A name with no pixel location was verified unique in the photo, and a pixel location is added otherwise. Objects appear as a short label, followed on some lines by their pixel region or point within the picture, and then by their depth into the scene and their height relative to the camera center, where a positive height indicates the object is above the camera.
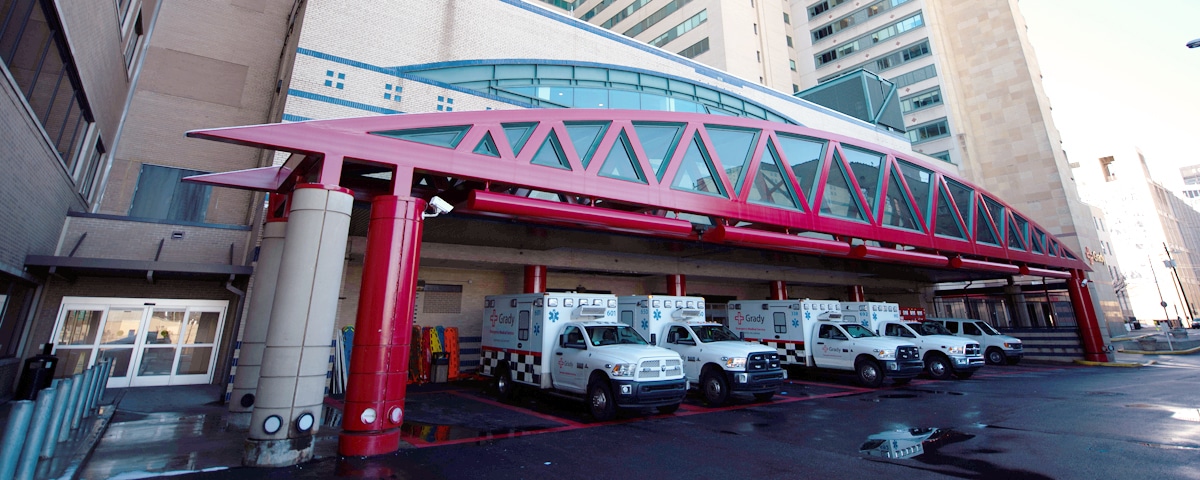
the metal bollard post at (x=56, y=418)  5.91 -0.87
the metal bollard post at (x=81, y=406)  7.50 -0.96
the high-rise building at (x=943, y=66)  38.84 +24.76
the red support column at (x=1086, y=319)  22.48 +1.12
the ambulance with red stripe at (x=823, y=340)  14.40 +0.12
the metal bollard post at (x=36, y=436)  4.41 -0.85
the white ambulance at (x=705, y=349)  11.52 -0.13
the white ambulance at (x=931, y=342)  16.12 +0.02
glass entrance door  12.29 +0.22
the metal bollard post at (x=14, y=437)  3.93 -0.76
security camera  8.41 +2.44
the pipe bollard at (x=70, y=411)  6.73 -0.91
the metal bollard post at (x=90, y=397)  8.41 -0.90
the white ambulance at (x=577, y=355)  9.68 -0.24
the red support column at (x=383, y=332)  6.81 +0.20
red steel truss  8.42 +3.95
